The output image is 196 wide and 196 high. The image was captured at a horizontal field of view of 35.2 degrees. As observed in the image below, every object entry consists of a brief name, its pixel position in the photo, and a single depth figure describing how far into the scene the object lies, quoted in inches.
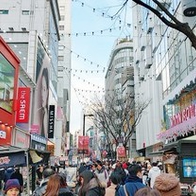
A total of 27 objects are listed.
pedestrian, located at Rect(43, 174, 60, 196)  163.3
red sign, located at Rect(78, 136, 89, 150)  1293.1
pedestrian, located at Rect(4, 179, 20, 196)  176.9
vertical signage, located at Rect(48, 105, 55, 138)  1423.5
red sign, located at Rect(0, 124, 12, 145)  634.2
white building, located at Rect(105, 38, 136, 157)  2716.5
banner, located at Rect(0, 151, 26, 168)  312.1
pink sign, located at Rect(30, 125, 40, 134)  1007.3
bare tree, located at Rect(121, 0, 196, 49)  252.2
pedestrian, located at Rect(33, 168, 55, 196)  268.1
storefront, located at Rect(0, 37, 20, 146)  648.4
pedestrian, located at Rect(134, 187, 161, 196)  96.8
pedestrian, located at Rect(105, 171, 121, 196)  238.4
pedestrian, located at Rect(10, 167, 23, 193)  469.7
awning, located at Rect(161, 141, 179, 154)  399.5
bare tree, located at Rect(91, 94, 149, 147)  1167.0
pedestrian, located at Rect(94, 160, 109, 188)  431.2
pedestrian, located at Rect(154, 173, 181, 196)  121.2
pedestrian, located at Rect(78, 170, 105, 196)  184.2
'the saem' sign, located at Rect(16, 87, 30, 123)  792.4
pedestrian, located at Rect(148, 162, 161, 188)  468.4
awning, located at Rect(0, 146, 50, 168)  313.7
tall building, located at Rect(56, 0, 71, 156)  3051.2
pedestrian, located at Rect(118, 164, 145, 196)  175.5
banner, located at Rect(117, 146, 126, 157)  1040.2
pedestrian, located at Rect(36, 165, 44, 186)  658.8
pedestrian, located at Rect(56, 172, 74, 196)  168.6
